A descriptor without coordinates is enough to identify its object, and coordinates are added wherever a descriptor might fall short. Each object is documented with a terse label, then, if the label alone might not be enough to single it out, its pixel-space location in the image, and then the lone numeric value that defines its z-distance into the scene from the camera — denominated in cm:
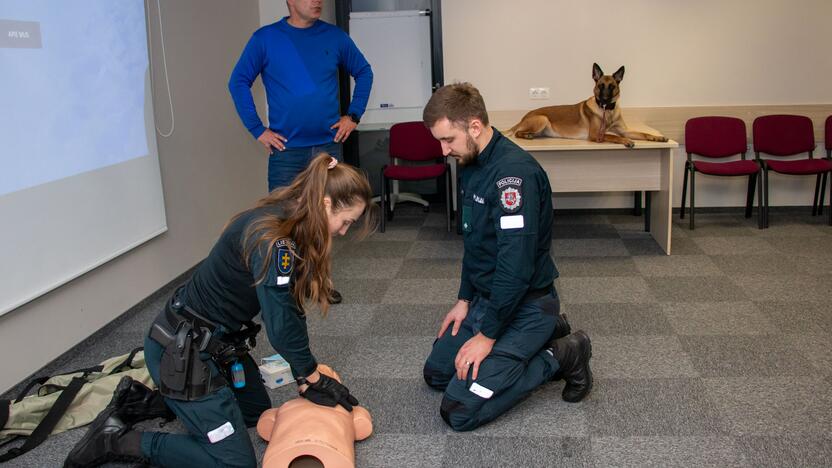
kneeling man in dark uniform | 240
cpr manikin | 206
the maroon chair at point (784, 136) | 534
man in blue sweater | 368
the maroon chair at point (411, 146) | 581
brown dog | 473
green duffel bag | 250
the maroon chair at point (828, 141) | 527
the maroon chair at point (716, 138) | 537
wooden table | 463
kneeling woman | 204
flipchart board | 607
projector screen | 280
